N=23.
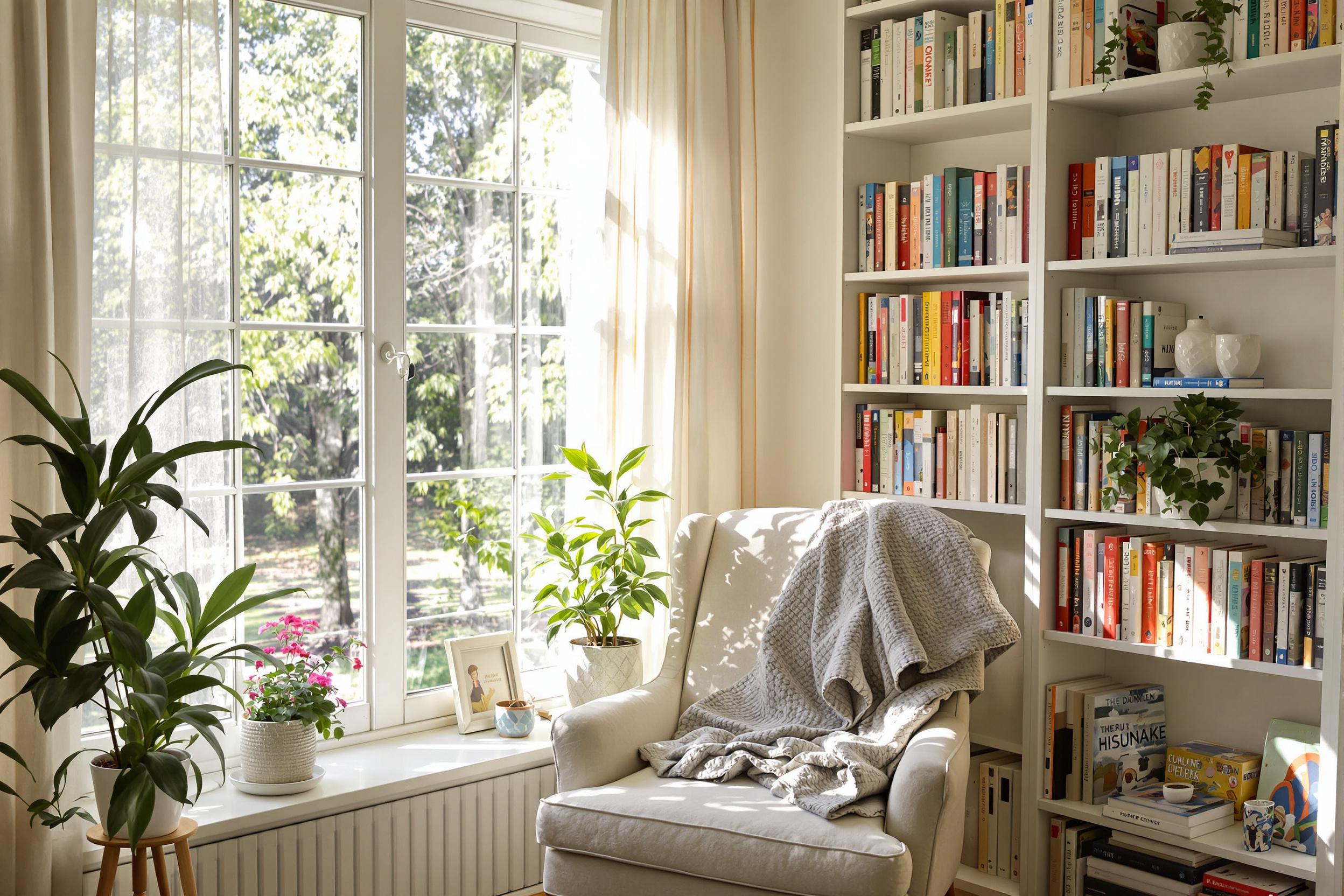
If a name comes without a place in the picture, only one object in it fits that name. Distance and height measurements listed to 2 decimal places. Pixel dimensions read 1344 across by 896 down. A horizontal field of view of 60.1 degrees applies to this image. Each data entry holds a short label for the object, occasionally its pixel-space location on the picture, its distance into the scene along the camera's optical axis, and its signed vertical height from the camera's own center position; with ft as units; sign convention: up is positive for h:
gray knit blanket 7.92 -1.86
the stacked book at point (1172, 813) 8.00 -2.91
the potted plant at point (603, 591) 9.71 -1.61
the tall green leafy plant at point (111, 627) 6.23 -1.24
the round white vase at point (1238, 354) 7.87 +0.30
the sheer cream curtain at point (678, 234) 10.50 +1.54
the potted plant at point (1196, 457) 7.77 -0.39
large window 7.82 +0.90
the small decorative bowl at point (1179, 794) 8.21 -2.79
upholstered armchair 6.91 -2.64
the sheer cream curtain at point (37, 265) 7.05 +0.85
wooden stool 6.66 -2.68
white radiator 8.05 -3.35
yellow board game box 8.23 -2.67
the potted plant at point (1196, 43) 7.72 +2.45
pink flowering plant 8.35 -2.08
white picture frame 9.90 -2.38
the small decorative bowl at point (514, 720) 9.82 -2.70
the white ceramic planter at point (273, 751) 8.29 -2.49
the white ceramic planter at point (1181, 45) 7.98 +2.44
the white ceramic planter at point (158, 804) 6.73 -2.35
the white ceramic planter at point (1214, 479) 7.87 -0.59
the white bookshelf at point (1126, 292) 7.73 +0.47
